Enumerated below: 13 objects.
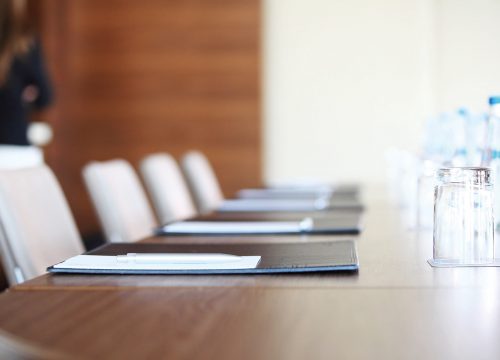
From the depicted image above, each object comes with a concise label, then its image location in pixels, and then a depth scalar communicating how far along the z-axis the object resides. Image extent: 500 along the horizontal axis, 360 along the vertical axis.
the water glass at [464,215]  1.47
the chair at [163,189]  3.32
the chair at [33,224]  1.91
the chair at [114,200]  2.71
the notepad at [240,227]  2.08
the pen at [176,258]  1.44
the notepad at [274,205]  2.84
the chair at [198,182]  4.18
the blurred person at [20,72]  6.05
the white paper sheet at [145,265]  1.39
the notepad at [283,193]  3.42
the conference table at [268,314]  0.88
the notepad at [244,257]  1.38
